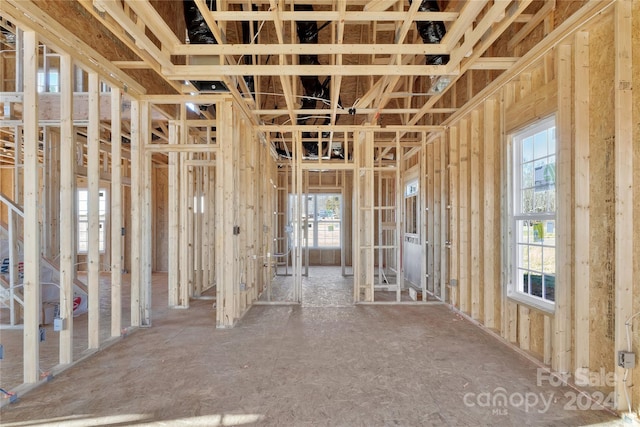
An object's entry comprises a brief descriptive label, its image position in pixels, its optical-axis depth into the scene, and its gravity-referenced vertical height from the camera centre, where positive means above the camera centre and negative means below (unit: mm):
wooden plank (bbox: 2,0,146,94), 2584 +1652
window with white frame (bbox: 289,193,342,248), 10477 -112
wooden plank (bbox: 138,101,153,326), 4387 +3
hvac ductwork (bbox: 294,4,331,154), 4156 +2278
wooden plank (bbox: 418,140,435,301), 6328 +119
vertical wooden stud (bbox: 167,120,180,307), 5336 -63
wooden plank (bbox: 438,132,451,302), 5770 +18
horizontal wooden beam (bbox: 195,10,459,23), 2889 +1801
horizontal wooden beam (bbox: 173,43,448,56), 3246 +1690
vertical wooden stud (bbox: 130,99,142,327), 4273 +30
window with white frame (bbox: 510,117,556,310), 3367 +16
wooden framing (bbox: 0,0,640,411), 2768 +820
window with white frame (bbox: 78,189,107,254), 9164 +26
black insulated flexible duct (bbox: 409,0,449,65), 3389 +1932
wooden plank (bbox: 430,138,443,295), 6062 -36
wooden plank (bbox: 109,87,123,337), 3926 +17
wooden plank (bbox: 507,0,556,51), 3146 +1999
